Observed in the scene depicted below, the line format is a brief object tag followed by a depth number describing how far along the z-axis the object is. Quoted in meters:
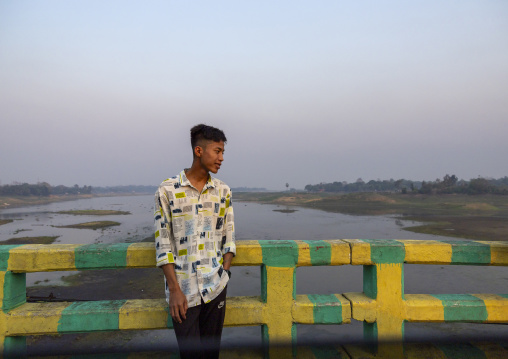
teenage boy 2.16
